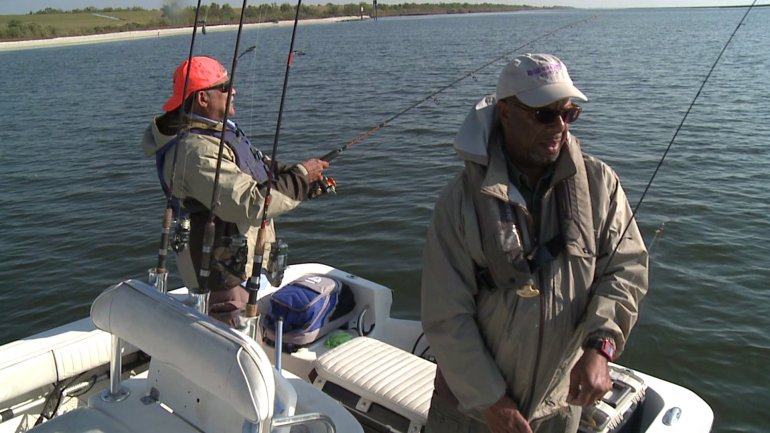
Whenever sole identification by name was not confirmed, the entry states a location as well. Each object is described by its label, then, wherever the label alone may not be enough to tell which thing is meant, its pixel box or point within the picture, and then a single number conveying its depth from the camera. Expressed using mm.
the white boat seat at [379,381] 3051
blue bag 3945
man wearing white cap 1920
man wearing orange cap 3025
